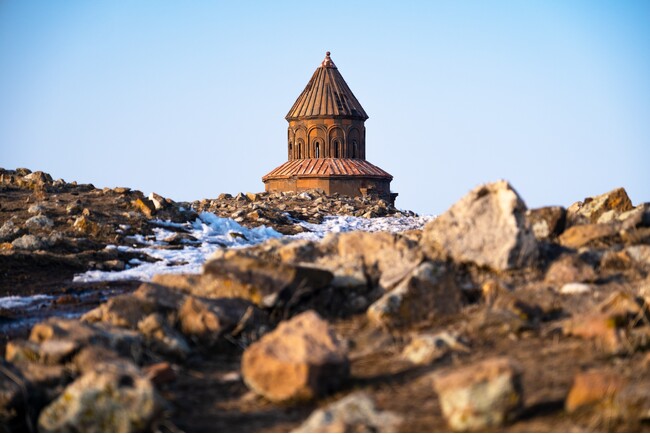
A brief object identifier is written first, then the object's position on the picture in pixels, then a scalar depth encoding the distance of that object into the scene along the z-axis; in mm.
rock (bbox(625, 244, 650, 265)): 20125
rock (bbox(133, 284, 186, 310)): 17031
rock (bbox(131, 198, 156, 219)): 43962
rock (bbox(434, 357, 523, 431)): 11242
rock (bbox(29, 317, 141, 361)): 14867
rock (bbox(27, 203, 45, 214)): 42319
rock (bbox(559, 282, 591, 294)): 17295
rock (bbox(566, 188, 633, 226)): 28486
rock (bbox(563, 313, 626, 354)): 13922
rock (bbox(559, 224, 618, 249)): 21406
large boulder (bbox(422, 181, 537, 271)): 18516
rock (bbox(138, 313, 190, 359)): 15258
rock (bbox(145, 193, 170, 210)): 44812
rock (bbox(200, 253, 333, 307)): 17078
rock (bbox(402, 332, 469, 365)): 13937
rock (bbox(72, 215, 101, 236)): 39187
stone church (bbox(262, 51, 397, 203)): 80062
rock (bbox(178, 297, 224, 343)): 15773
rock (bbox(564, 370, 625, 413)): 11609
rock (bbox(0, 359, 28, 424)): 12937
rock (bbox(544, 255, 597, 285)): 18203
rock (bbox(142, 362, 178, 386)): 13703
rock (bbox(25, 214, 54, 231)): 39594
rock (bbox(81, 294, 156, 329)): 16625
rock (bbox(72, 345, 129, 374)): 13828
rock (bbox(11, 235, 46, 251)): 35197
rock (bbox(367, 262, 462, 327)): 16297
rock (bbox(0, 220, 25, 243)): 37362
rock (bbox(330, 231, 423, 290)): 18156
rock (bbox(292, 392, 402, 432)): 11359
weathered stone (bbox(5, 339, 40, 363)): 14602
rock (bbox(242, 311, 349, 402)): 12602
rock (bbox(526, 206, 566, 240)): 21984
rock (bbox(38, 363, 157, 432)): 12219
